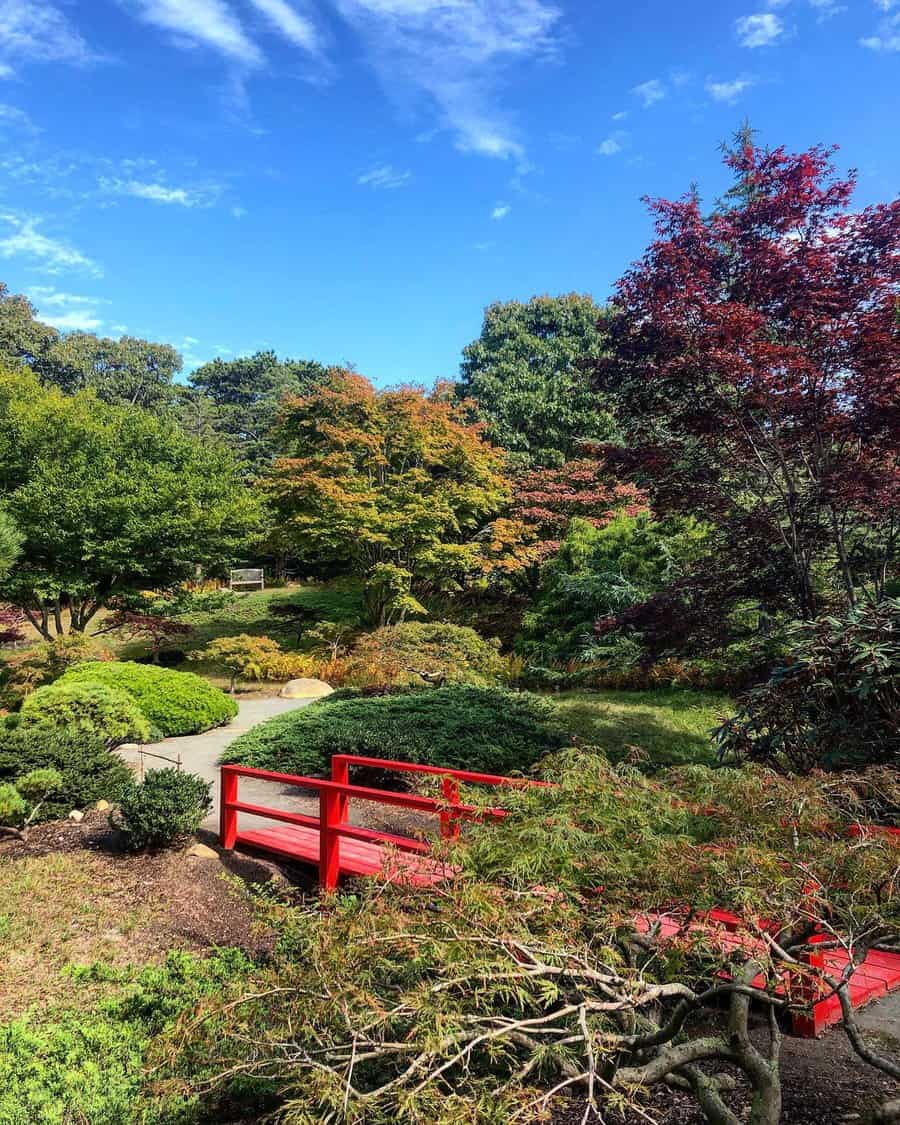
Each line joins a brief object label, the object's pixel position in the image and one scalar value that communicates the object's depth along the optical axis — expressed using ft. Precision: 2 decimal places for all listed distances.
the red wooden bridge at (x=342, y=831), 8.20
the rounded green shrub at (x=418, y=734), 22.70
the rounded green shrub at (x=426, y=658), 39.93
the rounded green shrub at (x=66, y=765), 21.08
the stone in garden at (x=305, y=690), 44.55
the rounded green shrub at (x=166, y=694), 33.78
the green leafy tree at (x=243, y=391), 130.52
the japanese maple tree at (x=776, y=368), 19.67
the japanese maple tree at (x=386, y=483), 51.03
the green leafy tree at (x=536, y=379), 67.10
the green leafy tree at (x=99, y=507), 45.21
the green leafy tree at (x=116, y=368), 137.80
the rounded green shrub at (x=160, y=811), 17.58
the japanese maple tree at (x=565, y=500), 55.88
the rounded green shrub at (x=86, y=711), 25.32
